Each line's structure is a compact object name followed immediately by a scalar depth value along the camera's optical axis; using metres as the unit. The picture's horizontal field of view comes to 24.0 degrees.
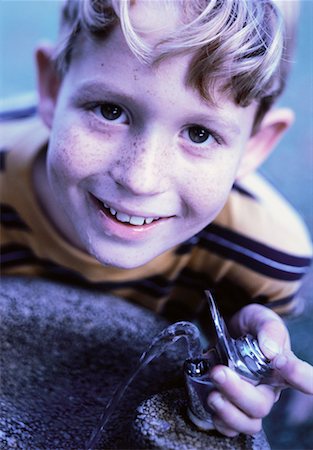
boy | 0.71
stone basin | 0.75
